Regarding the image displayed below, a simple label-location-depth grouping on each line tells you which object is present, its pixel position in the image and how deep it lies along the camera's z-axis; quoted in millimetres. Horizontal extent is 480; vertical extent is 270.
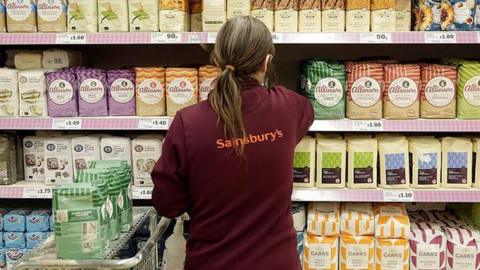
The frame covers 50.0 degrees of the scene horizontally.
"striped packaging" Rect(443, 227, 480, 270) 2381
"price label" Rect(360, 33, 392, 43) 2250
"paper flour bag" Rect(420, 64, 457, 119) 2328
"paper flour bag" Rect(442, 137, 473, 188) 2369
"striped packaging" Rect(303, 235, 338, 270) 2402
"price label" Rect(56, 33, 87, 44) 2340
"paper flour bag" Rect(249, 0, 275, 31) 2314
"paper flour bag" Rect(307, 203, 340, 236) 2398
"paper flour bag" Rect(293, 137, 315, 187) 2387
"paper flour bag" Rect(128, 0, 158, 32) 2342
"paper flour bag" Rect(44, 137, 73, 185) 2477
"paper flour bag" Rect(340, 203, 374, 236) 2389
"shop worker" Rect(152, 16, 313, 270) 1540
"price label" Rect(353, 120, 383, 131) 2332
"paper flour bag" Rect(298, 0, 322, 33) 2303
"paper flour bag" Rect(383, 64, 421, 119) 2326
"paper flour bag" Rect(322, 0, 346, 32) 2299
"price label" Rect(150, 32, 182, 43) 2307
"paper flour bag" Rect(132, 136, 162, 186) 2436
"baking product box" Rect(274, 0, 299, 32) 2305
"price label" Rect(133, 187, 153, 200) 2426
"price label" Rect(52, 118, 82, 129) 2402
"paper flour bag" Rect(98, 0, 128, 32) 2354
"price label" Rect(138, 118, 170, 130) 2375
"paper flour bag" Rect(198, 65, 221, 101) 2381
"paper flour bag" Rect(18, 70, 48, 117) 2418
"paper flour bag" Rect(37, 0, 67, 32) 2383
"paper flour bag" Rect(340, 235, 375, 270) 2389
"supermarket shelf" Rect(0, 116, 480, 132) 2322
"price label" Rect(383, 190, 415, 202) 2354
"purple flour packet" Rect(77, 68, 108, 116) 2408
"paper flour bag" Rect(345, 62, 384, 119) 2334
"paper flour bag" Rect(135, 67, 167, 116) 2385
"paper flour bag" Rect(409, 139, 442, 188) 2361
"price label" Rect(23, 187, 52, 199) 2447
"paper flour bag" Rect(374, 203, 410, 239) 2357
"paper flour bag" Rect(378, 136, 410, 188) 2369
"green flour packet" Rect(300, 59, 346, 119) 2334
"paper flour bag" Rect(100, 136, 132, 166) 2445
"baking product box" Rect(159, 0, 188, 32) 2322
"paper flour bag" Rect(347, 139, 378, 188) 2379
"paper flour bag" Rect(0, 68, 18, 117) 2428
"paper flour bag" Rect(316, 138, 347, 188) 2383
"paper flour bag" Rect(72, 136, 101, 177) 2457
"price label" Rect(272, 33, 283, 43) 2264
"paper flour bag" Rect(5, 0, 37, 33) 2385
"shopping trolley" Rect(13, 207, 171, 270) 1482
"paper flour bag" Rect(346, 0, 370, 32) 2297
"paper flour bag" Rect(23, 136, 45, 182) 2529
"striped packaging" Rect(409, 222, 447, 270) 2385
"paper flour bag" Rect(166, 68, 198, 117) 2369
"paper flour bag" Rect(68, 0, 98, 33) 2361
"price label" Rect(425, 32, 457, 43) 2248
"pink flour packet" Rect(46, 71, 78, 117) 2408
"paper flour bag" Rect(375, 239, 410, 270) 2363
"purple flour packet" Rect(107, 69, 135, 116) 2410
